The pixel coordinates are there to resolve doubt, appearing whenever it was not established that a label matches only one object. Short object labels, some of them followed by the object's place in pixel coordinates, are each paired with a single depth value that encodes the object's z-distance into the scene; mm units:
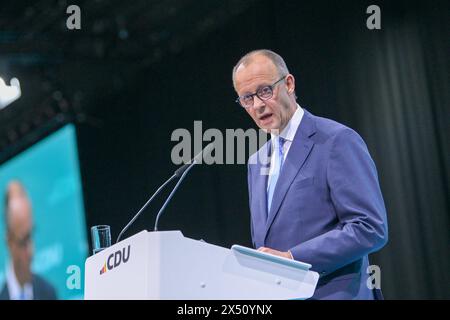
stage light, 9719
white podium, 3359
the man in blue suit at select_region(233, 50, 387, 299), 4008
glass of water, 4699
